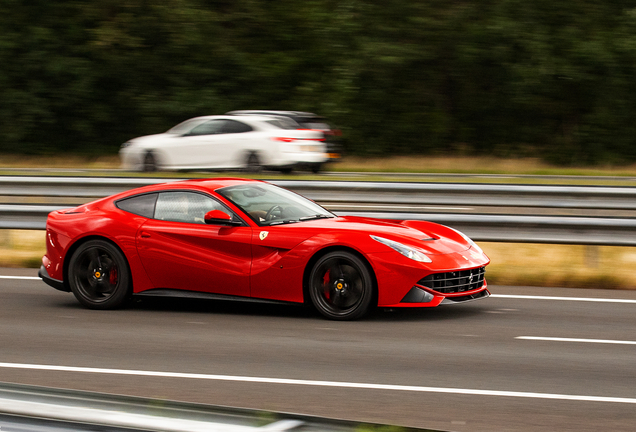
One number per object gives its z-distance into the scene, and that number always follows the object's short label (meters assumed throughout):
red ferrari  13.99
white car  34.92
